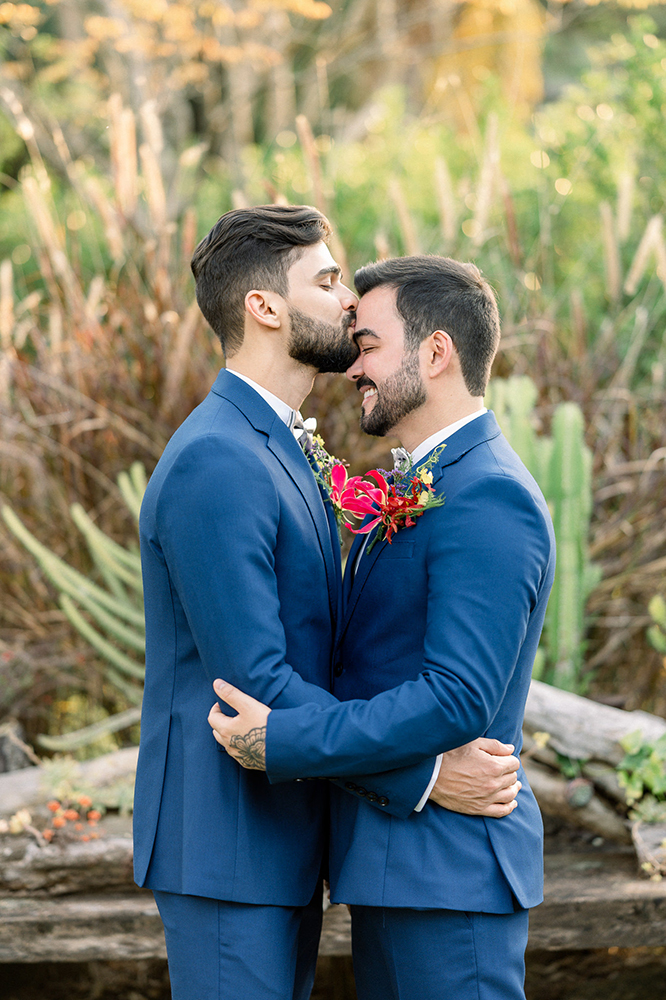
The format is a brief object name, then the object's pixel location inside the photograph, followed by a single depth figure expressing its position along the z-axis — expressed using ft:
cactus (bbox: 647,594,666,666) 12.64
